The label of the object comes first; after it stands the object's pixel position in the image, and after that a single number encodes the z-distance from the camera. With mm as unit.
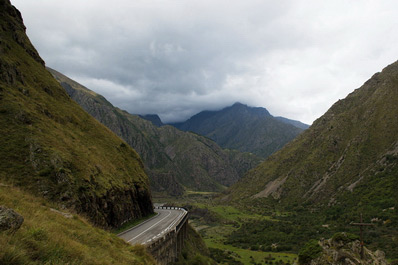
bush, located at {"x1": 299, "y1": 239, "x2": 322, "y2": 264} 29175
